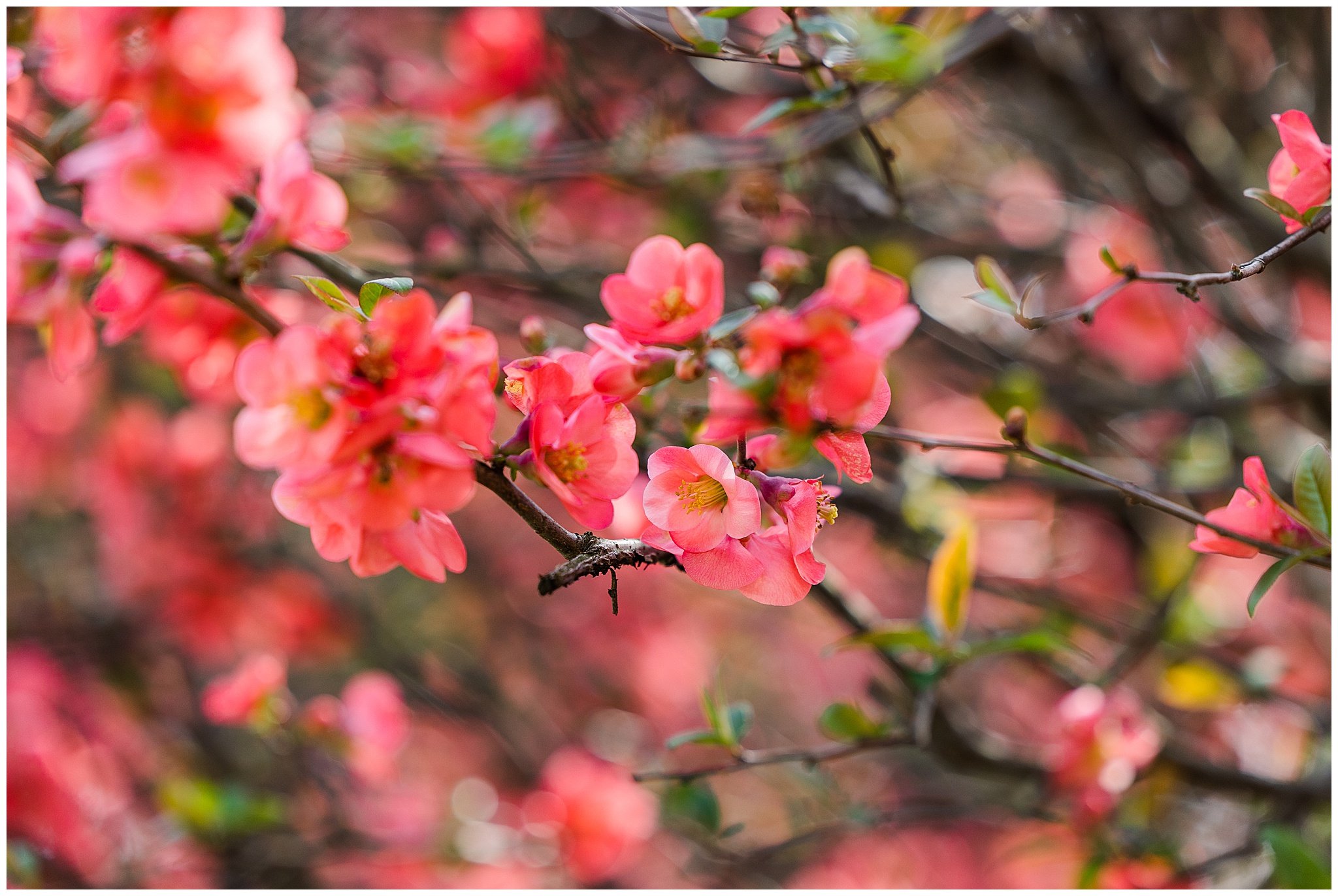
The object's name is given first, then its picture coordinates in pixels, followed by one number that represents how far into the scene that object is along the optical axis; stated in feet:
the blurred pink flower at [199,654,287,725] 5.71
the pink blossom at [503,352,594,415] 4.57
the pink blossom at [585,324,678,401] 4.53
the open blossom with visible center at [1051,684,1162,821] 5.31
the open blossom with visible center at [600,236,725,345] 4.57
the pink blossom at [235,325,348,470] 4.49
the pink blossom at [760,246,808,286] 4.89
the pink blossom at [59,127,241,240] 4.52
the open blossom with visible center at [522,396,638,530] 4.54
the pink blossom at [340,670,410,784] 6.32
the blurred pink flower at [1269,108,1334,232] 4.66
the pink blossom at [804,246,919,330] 4.45
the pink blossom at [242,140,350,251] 4.63
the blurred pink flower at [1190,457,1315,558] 4.69
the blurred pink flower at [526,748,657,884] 6.63
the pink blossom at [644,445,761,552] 4.56
